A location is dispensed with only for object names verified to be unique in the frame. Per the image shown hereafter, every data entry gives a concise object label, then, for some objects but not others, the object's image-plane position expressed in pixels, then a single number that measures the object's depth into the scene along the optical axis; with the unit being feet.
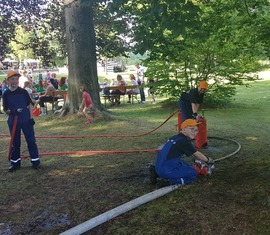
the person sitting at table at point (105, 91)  42.75
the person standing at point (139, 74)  50.33
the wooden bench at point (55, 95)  37.27
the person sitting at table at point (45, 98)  36.90
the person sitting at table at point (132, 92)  44.62
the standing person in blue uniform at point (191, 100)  17.35
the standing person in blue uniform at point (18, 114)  15.49
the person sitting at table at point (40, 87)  44.76
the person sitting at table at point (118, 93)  42.96
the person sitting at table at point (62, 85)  42.73
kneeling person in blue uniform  11.86
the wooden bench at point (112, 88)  42.43
